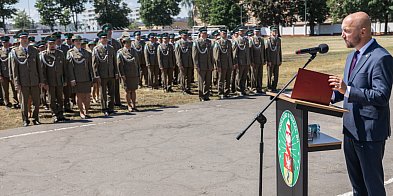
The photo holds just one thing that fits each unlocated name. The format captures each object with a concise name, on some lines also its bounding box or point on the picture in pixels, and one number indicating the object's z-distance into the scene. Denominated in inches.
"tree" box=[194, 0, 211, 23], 4130.4
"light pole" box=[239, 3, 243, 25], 3221.0
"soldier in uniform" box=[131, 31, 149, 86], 604.7
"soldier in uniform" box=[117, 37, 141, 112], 435.2
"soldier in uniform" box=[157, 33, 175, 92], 580.4
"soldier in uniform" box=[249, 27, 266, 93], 540.7
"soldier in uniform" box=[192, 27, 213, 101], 499.8
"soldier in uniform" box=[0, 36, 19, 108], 478.0
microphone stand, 142.8
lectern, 129.7
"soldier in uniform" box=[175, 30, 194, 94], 554.3
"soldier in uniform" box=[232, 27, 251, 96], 527.8
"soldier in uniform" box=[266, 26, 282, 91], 547.5
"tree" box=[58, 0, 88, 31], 3152.6
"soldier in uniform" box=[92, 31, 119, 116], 421.1
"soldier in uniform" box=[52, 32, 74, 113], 448.6
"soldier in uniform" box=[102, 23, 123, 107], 456.8
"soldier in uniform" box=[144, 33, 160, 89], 596.2
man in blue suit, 125.6
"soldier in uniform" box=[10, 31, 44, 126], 379.9
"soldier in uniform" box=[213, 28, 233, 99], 513.7
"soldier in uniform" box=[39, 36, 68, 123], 404.2
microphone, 135.3
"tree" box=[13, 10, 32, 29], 4231.3
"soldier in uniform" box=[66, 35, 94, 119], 411.5
